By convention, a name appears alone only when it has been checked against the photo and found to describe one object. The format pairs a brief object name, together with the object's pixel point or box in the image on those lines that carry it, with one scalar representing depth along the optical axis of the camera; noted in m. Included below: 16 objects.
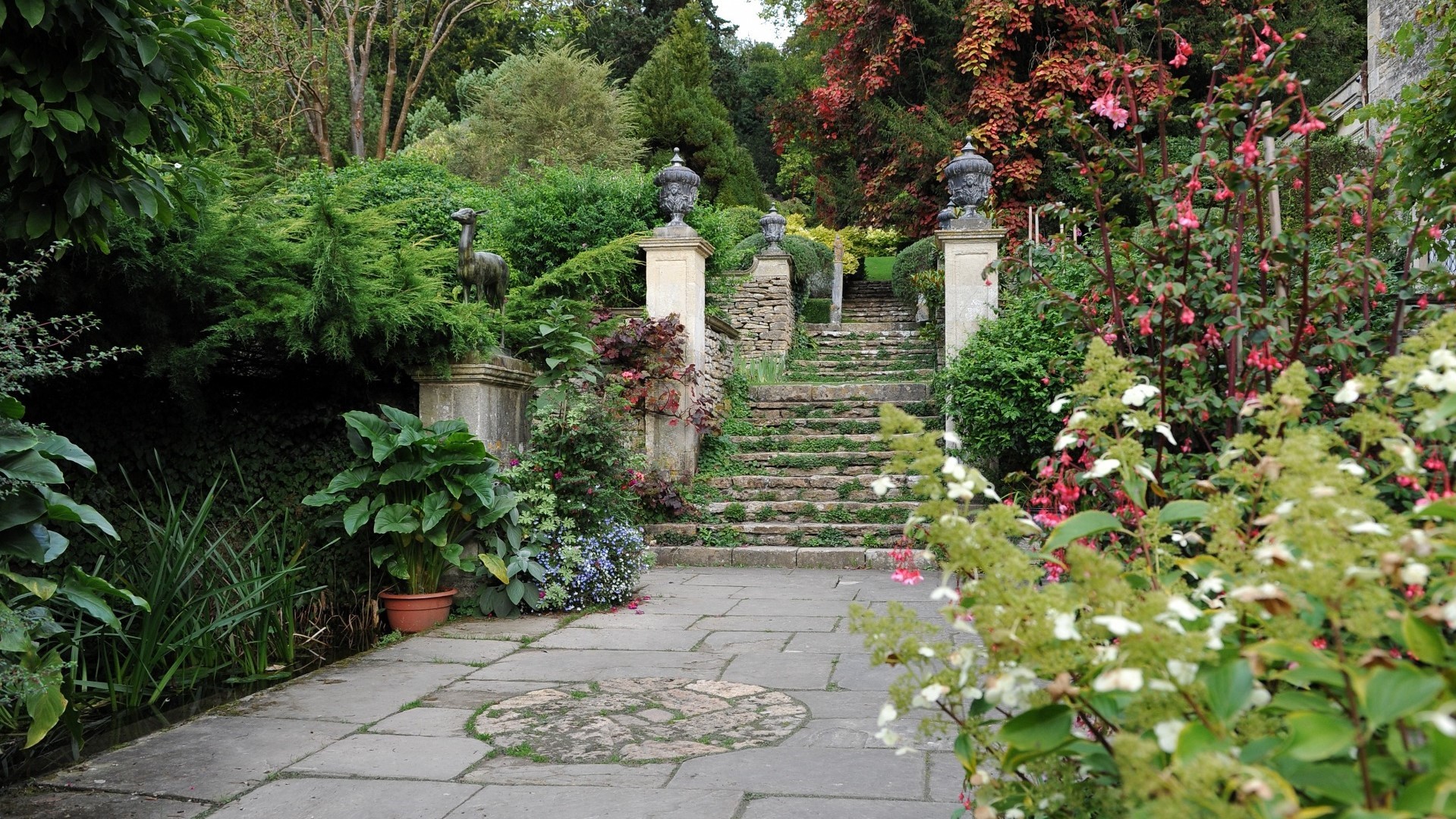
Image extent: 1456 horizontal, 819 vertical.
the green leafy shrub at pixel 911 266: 14.73
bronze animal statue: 6.10
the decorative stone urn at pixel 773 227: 14.84
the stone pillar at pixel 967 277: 8.53
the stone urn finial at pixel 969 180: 8.80
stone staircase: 7.57
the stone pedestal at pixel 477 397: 5.68
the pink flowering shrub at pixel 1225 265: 2.36
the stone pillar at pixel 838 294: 17.06
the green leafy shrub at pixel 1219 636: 1.00
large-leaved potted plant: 5.05
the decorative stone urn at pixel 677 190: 8.67
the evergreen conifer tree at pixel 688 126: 21.80
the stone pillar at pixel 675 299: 8.43
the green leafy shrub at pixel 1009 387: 7.18
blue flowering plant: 5.54
